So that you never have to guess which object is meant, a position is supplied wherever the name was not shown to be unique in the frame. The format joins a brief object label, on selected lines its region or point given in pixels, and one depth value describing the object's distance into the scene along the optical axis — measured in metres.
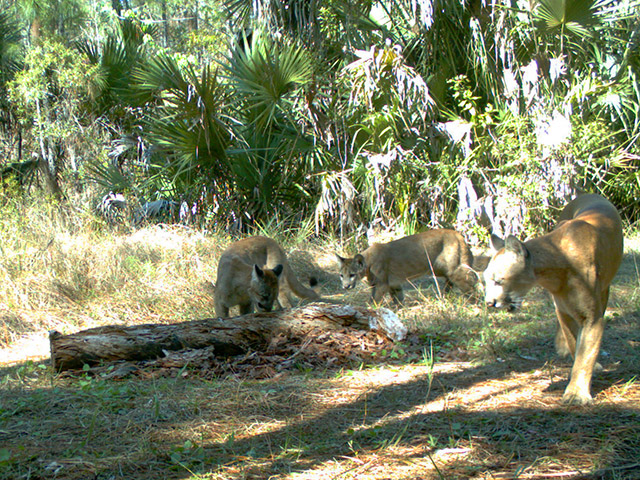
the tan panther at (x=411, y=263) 8.94
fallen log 5.54
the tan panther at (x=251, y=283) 7.45
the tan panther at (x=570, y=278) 4.08
